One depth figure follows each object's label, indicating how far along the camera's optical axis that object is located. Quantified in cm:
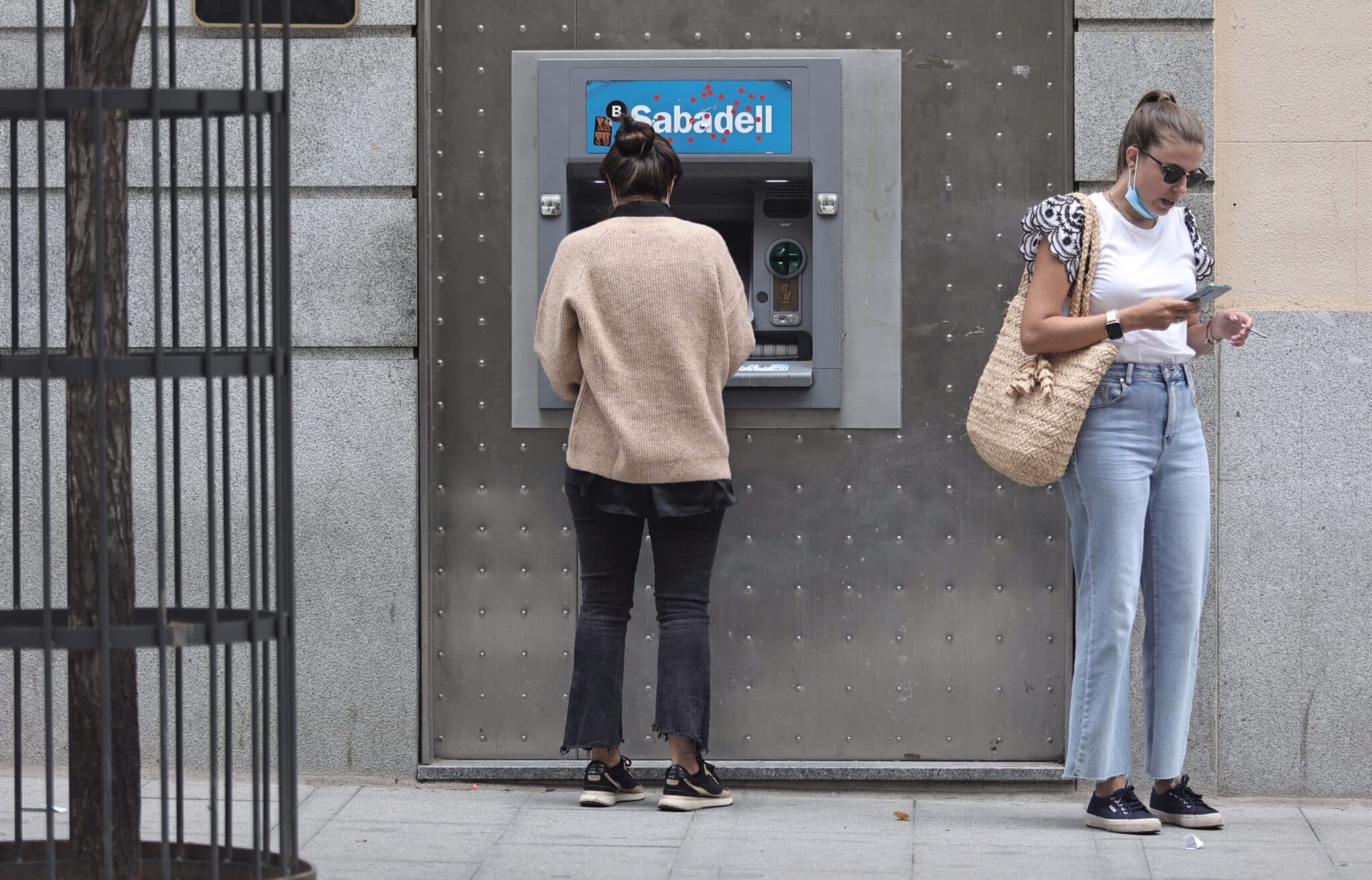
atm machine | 1023
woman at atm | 915
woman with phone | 865
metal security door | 1040
